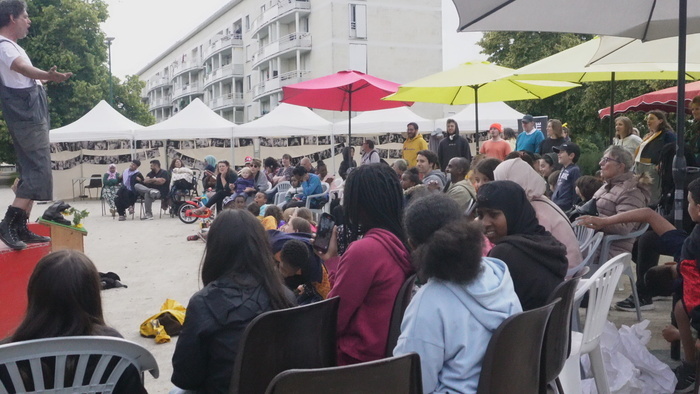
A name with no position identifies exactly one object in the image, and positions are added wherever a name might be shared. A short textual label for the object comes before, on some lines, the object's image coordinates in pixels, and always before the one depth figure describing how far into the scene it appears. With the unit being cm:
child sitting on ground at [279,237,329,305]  396
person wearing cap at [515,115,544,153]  1146
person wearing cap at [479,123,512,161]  1048
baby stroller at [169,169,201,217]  1608
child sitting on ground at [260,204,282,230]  668
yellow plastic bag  536
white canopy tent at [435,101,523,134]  1966
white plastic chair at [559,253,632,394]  312
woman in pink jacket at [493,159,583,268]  416
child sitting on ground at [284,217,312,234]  530
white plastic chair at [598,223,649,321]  510
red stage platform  448
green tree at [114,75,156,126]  4012
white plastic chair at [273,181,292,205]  1164
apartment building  4134
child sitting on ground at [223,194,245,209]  1005
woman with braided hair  264
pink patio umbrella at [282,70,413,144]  1012
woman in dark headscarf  280
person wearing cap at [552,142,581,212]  750
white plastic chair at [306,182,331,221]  1047
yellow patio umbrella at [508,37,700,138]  659
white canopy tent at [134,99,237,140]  1973
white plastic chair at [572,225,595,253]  517
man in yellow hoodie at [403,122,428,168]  1179
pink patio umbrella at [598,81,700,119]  1134
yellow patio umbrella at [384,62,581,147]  865
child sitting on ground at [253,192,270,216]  1046
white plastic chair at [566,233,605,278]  487
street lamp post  3404
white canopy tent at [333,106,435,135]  1998
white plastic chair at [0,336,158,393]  189
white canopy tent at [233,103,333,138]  1964
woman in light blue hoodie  204
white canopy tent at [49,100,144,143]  1956
